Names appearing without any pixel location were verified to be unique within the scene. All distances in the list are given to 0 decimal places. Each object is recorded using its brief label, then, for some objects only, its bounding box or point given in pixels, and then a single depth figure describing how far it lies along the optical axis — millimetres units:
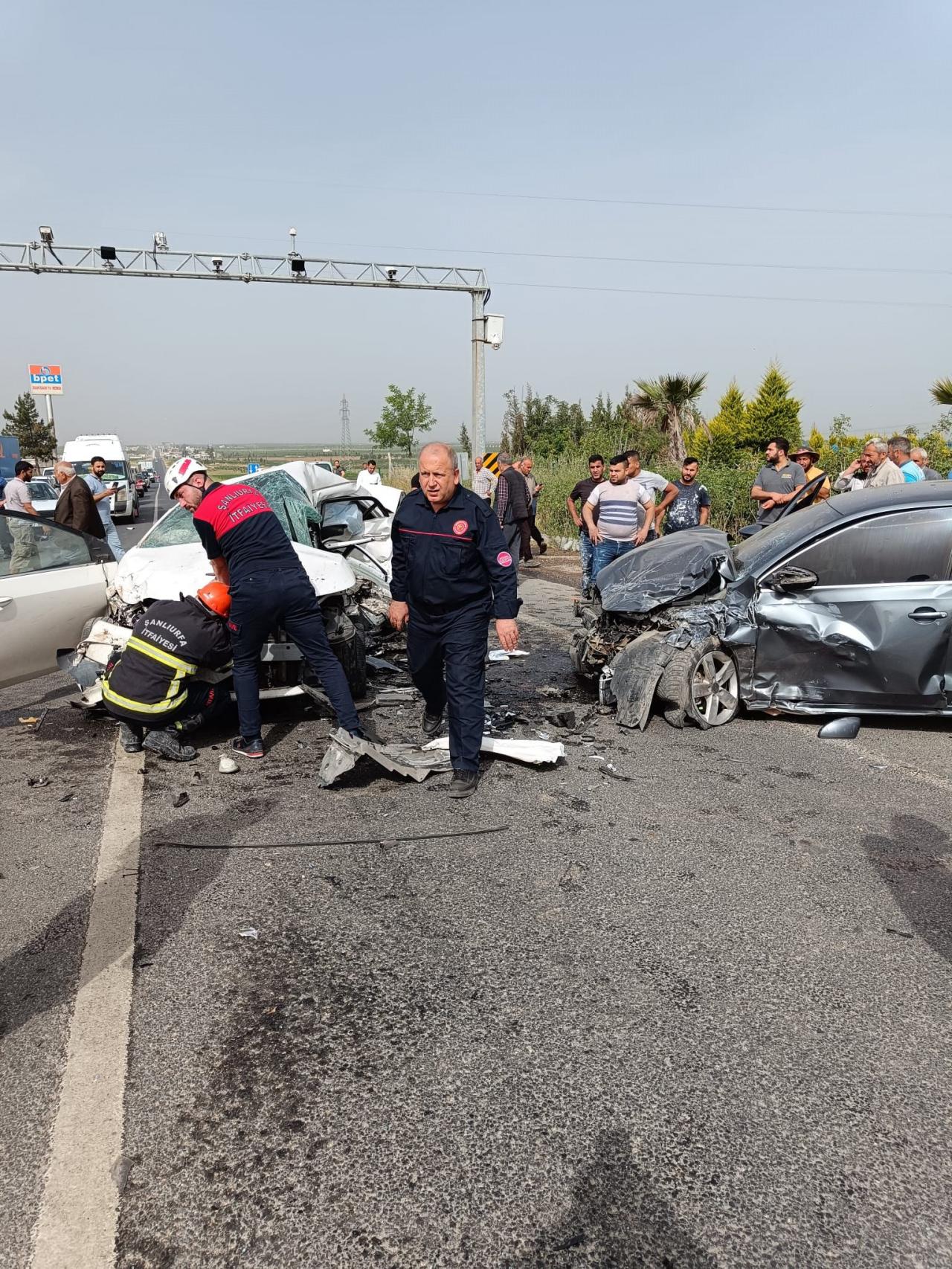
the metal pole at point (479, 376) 20109
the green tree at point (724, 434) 29875
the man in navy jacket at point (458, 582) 4590
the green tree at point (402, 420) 50125
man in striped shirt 8492
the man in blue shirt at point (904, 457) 9227
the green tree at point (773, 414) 32094
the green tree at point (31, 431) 55656
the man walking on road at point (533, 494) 14180
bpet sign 50375
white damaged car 5668
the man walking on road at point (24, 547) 5652
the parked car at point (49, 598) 5500
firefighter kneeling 5066
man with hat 9117
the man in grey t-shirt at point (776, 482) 8680
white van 28750
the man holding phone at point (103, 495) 10961
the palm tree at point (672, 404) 28266
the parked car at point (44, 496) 21953
